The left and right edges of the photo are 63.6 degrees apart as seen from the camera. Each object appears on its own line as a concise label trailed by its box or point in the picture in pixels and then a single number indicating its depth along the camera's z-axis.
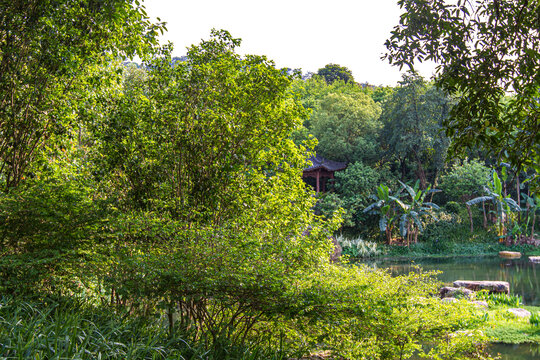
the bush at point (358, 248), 21.45
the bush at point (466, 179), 23.16
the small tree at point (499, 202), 21.63
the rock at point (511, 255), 20.50
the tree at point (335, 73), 47.75
